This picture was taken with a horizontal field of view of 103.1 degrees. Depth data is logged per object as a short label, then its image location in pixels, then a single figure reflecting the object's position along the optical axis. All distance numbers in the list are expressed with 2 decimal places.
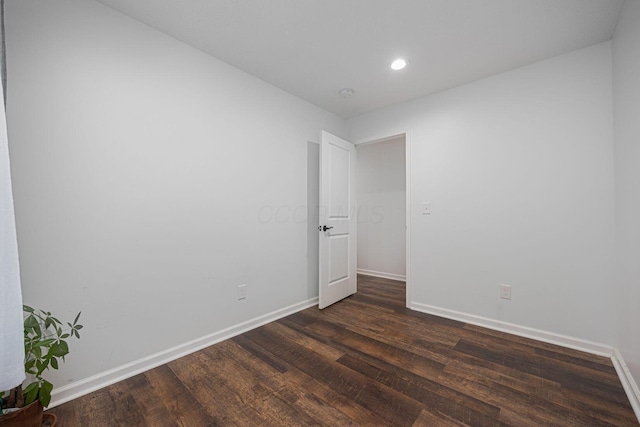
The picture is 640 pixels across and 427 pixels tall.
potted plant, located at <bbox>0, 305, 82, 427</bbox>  1.08
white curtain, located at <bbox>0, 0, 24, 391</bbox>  0.85
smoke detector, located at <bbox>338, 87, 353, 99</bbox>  2.71
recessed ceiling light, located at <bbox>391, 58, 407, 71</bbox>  2.20
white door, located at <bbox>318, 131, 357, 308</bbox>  2.91
